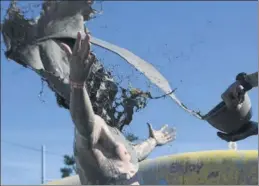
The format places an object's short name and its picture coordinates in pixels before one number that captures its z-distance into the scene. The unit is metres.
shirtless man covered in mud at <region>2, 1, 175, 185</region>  3.52
